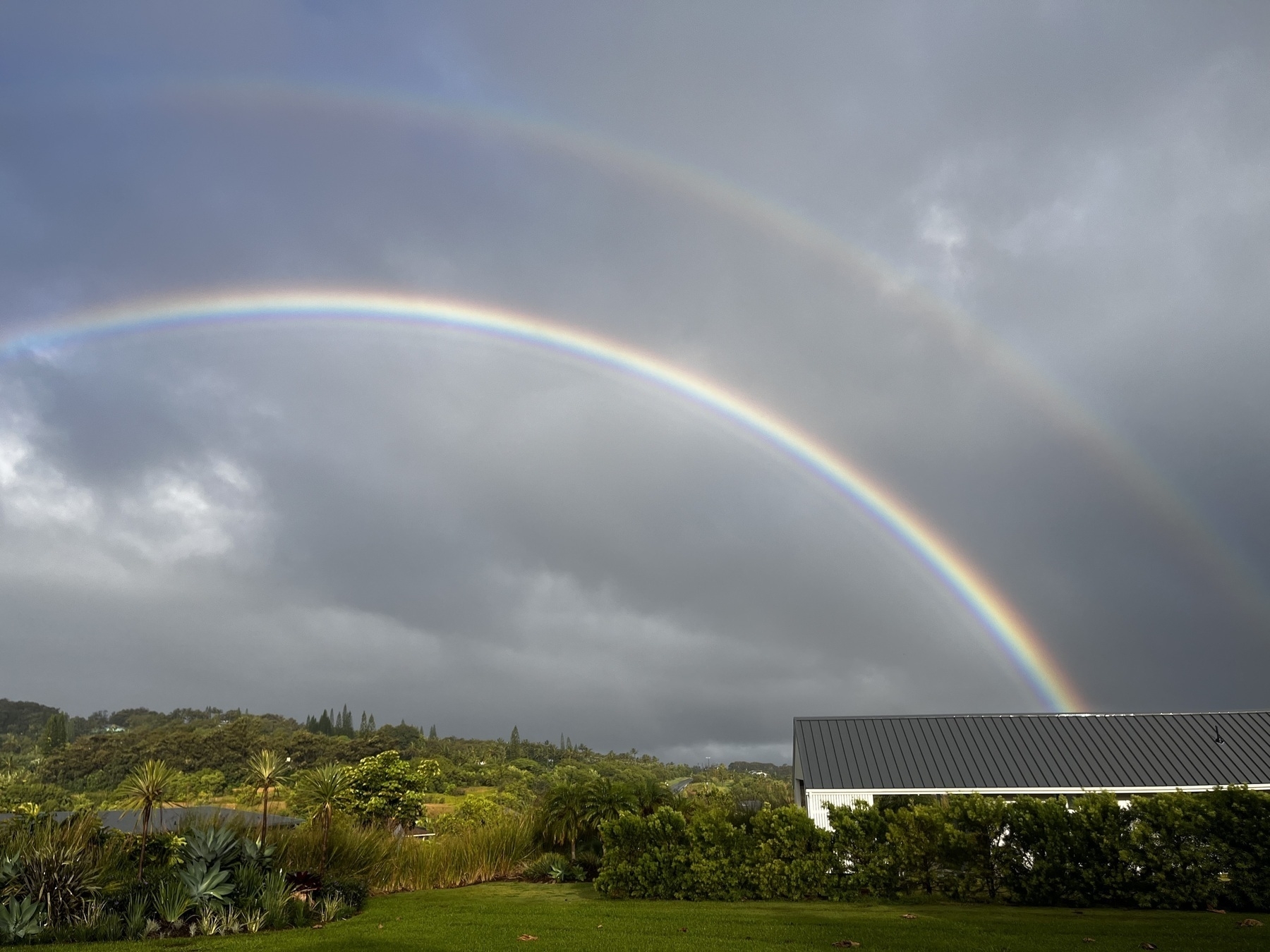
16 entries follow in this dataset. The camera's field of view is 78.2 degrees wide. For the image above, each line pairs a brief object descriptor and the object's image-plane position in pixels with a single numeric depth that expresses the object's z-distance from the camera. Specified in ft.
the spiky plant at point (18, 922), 39.86
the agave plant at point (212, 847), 48.32
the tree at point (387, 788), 140.46
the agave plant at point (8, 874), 42.63
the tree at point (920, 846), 52.26
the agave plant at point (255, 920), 45.84
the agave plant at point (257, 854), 51.70
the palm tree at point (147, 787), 55.98
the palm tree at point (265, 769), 73.10
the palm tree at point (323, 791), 65.41
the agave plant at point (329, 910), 50.34
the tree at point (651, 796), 78.02
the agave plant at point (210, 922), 44.32
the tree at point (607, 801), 77.10
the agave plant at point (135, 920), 42.43
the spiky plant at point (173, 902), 44.09
